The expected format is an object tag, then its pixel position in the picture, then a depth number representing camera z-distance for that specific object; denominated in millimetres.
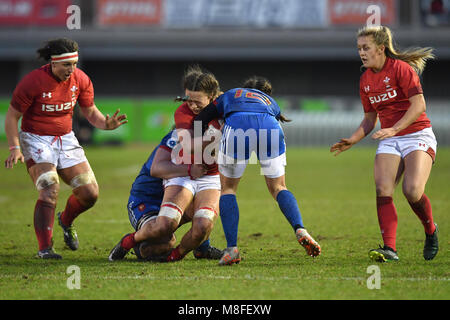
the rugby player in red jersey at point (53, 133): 11766
